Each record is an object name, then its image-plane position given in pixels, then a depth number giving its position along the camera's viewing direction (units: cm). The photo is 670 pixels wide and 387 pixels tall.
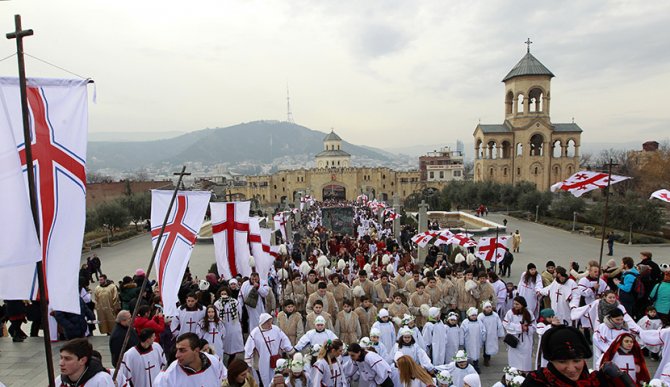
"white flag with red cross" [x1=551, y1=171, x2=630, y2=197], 831
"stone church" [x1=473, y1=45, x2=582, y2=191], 5391
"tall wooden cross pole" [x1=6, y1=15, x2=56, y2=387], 340
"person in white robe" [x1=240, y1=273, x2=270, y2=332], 873
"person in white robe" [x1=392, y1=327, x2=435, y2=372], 589
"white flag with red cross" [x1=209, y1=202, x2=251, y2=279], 980
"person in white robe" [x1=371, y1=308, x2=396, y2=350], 693
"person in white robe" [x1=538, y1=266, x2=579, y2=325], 853
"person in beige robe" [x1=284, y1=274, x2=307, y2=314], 955
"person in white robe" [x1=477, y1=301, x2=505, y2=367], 747
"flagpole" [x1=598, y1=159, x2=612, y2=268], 740
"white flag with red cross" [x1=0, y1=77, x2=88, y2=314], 377
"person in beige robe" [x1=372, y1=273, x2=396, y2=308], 936
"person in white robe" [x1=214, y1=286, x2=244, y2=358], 757
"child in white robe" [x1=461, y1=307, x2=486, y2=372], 730
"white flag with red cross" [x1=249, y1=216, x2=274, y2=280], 1064
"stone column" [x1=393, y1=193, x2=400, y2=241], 2351
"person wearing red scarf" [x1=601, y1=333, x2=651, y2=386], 494
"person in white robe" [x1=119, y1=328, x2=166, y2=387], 522
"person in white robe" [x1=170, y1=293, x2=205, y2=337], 697
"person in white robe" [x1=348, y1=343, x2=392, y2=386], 552
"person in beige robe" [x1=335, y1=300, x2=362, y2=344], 754
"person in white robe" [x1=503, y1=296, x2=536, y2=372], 684
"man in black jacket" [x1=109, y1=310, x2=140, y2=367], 575
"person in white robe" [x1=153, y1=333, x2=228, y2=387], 414
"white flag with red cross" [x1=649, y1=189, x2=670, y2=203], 912
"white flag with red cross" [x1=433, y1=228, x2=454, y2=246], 1451
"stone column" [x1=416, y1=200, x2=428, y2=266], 2106
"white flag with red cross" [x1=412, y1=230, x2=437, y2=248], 1497
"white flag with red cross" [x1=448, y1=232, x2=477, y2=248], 1392
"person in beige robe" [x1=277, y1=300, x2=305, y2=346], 734
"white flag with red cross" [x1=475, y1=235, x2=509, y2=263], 1293
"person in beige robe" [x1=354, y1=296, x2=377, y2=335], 784
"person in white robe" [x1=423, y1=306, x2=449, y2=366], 703
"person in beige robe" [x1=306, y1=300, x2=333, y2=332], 704
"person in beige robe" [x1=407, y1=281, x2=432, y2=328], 848
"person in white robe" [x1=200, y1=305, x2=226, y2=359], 689
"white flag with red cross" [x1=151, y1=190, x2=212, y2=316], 603
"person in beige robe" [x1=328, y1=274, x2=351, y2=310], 918
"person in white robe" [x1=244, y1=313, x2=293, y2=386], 623
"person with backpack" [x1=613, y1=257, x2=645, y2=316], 811
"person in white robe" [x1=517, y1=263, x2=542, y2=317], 929
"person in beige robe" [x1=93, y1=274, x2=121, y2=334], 902
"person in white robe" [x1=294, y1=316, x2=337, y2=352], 627
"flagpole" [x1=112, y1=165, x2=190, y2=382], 446
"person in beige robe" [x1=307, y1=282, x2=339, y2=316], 813
